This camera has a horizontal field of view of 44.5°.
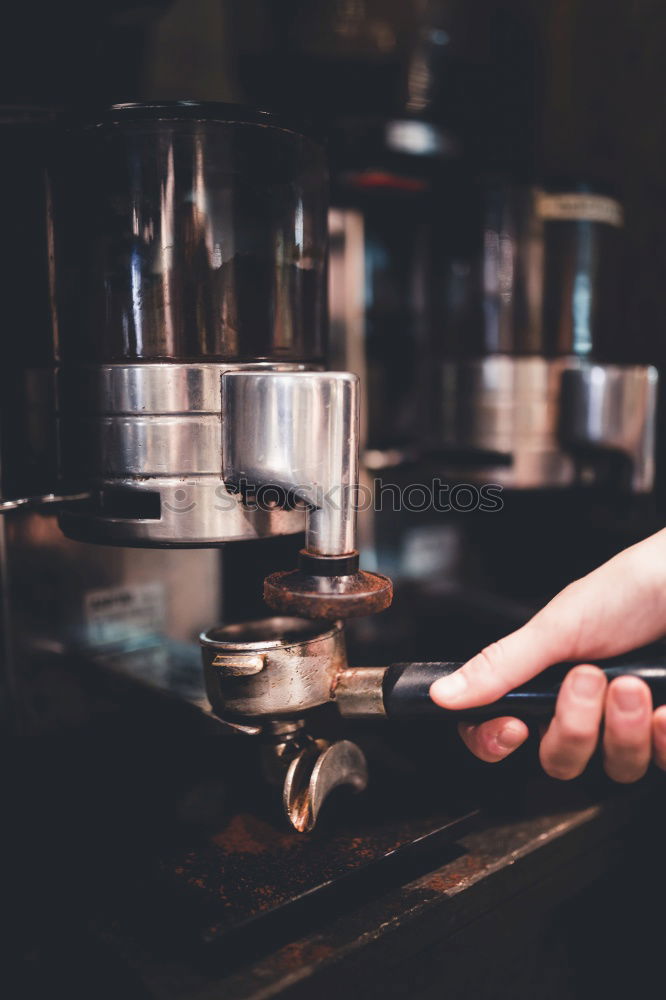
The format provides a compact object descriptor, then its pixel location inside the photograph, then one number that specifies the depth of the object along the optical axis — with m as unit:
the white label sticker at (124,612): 0.78
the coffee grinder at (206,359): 0.53
